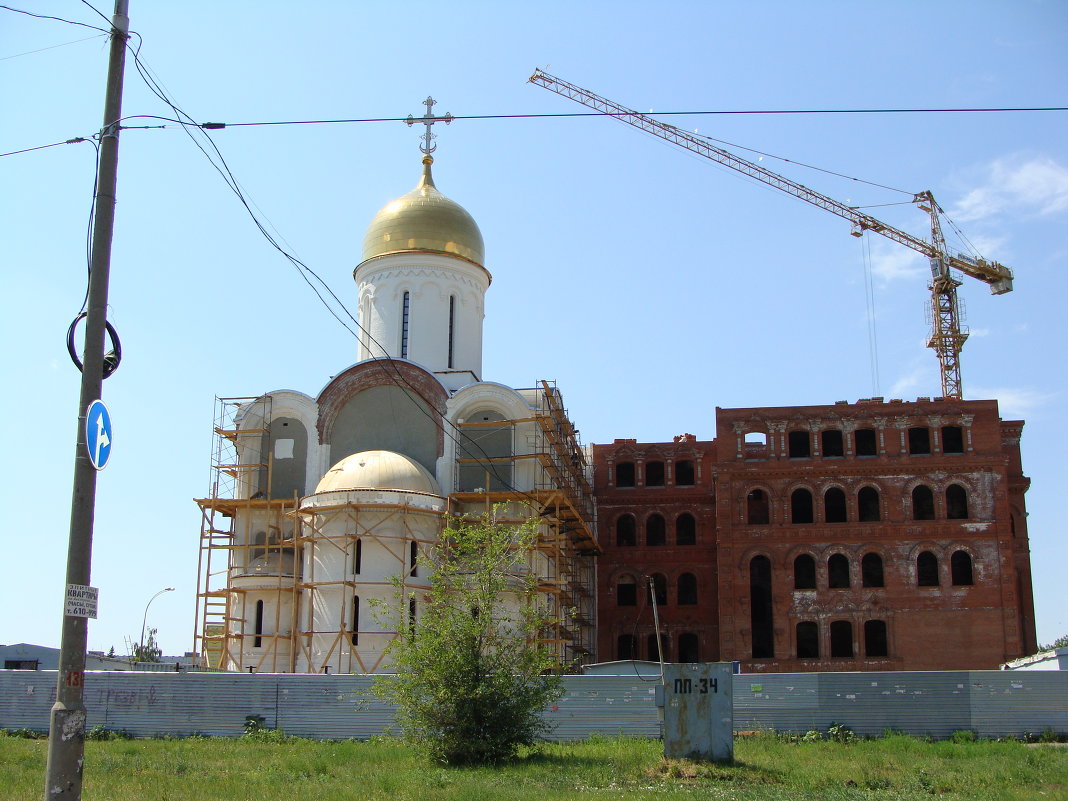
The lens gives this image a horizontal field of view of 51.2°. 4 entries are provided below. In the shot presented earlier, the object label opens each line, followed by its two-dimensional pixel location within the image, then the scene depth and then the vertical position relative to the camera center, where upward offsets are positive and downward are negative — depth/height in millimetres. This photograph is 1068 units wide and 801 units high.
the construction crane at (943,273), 65125 +21280
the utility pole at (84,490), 10570 +1431
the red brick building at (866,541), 40344 +3593
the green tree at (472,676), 19047 -642
